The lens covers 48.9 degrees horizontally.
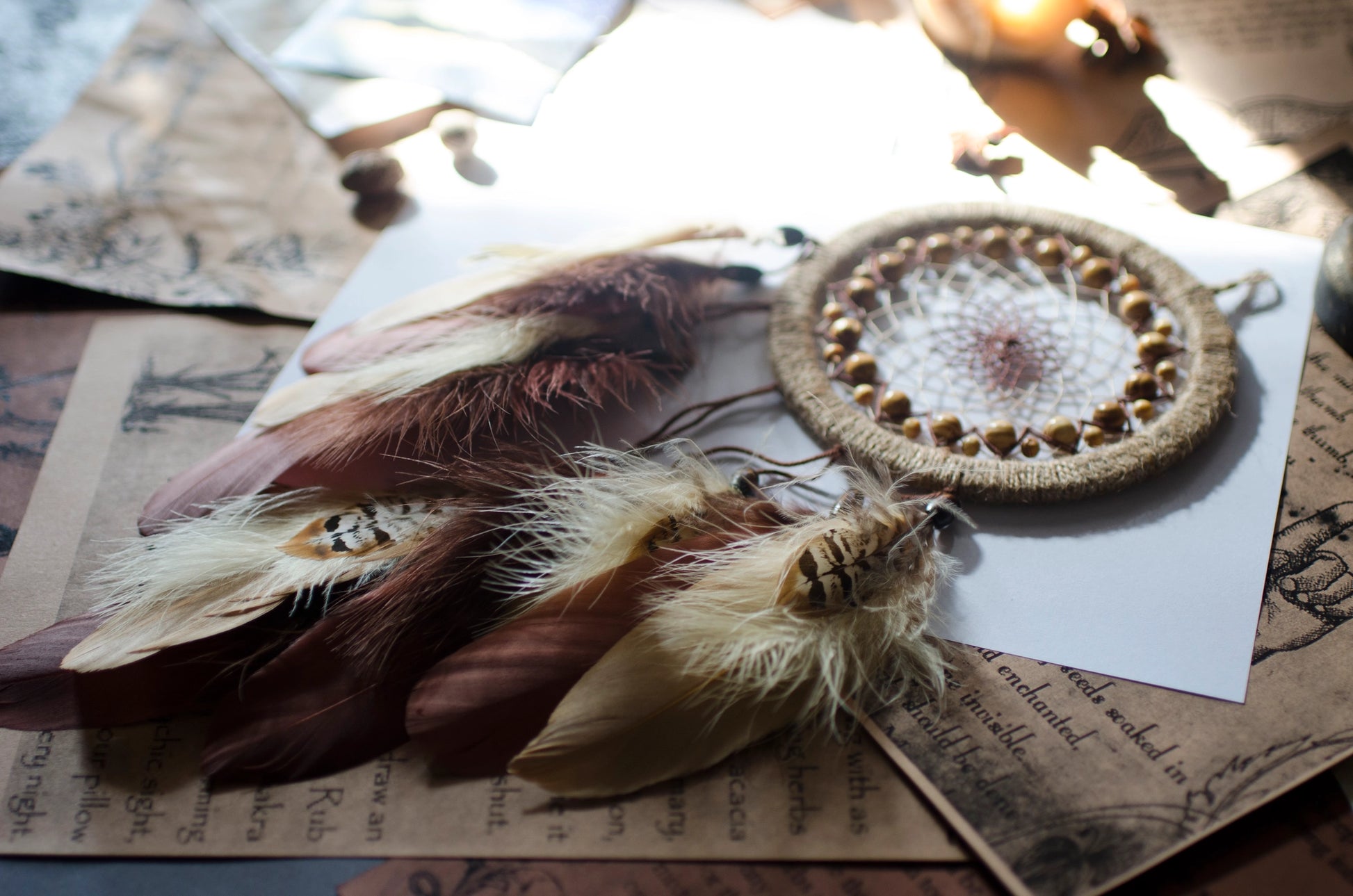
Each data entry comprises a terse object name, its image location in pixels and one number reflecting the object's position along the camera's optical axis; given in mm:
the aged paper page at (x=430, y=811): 333
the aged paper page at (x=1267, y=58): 479
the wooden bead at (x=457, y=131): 485
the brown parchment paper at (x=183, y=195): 445
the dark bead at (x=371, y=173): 465
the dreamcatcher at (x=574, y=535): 339
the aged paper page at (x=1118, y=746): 328
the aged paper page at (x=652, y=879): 328
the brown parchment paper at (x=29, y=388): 395
